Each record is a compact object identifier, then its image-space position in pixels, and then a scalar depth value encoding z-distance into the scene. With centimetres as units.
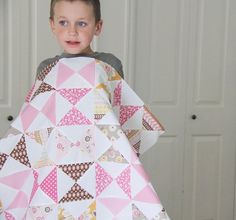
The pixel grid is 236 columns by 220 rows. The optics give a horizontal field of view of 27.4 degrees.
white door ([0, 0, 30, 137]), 247
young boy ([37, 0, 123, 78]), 127
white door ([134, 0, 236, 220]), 283
